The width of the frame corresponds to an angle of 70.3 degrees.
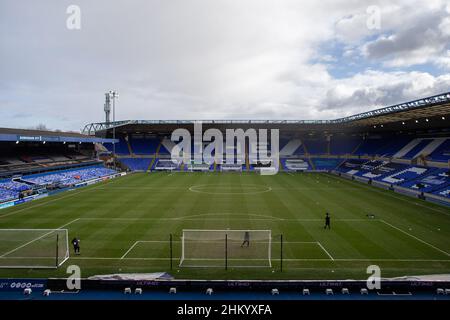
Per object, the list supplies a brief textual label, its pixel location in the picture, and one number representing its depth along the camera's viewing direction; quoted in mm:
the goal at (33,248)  16906
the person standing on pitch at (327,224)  23228
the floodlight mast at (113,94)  58834
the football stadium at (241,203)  17109
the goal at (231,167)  68125
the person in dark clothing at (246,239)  18631
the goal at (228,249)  17047
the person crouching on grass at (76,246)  18203
